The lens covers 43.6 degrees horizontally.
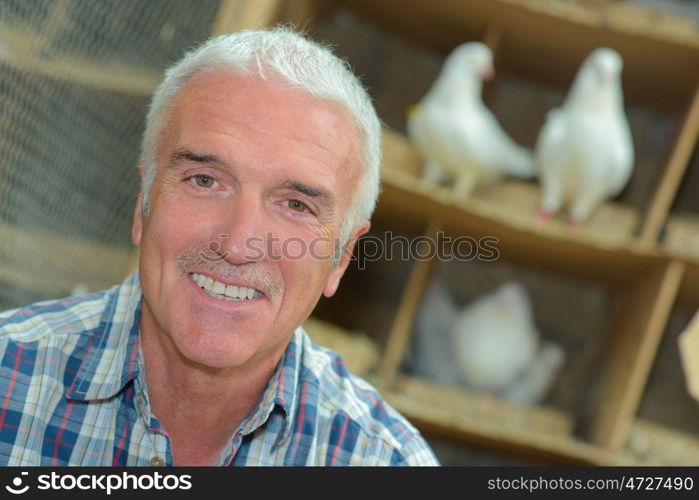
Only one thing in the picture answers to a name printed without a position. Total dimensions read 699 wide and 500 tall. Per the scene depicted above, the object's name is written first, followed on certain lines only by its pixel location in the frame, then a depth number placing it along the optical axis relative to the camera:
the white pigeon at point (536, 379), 1.58
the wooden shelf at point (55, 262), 1.12
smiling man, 0.71
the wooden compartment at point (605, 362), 1.39
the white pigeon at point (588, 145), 1.42
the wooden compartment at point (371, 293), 1.79
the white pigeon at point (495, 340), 1.53
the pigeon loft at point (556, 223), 1.41
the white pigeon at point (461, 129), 1.46
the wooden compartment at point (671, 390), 1.71
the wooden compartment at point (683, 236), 1.38
